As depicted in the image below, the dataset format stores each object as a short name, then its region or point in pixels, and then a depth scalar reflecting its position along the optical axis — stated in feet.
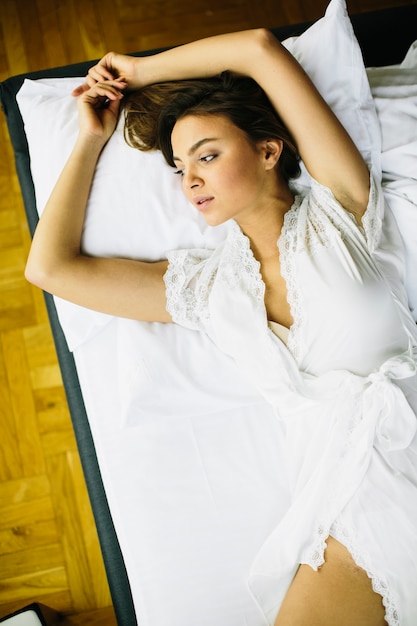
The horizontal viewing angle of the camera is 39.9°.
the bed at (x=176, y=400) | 4.43
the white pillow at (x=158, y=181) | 4.83
